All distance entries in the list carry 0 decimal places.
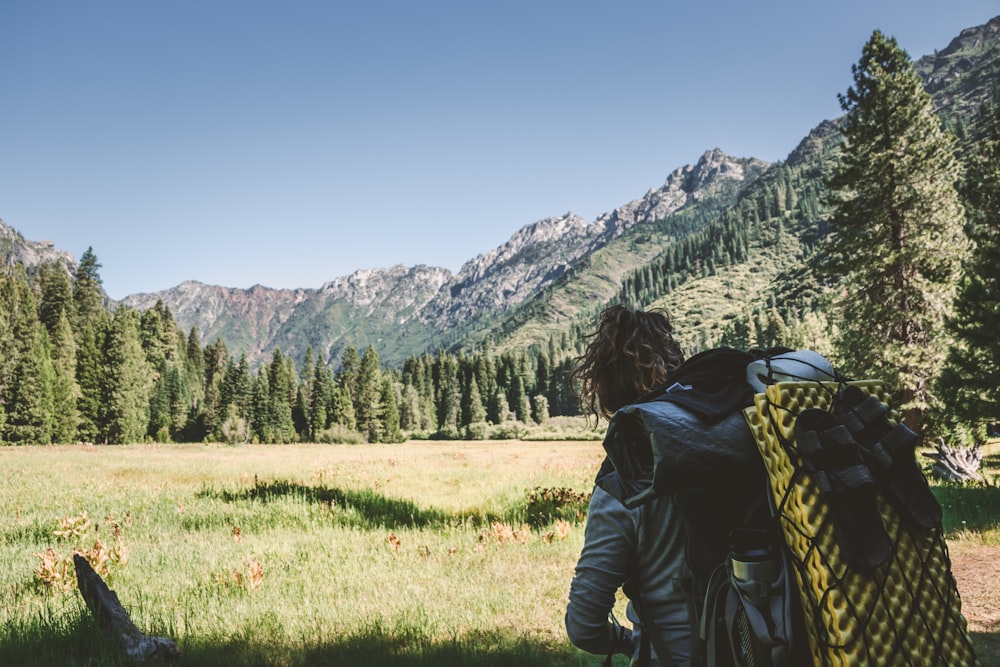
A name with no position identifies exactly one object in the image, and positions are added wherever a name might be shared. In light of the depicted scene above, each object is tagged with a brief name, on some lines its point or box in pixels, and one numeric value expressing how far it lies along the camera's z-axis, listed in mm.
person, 2027
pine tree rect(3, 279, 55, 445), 43656
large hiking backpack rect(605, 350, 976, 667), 1488
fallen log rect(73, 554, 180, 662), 4172
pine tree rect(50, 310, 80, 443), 47188
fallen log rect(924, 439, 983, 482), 12859
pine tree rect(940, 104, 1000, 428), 11898
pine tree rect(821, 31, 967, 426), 18547
